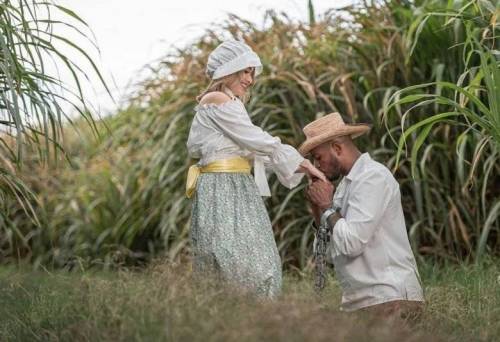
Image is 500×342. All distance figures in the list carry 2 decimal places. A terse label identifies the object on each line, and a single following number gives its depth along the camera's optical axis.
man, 8.01
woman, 8.39
